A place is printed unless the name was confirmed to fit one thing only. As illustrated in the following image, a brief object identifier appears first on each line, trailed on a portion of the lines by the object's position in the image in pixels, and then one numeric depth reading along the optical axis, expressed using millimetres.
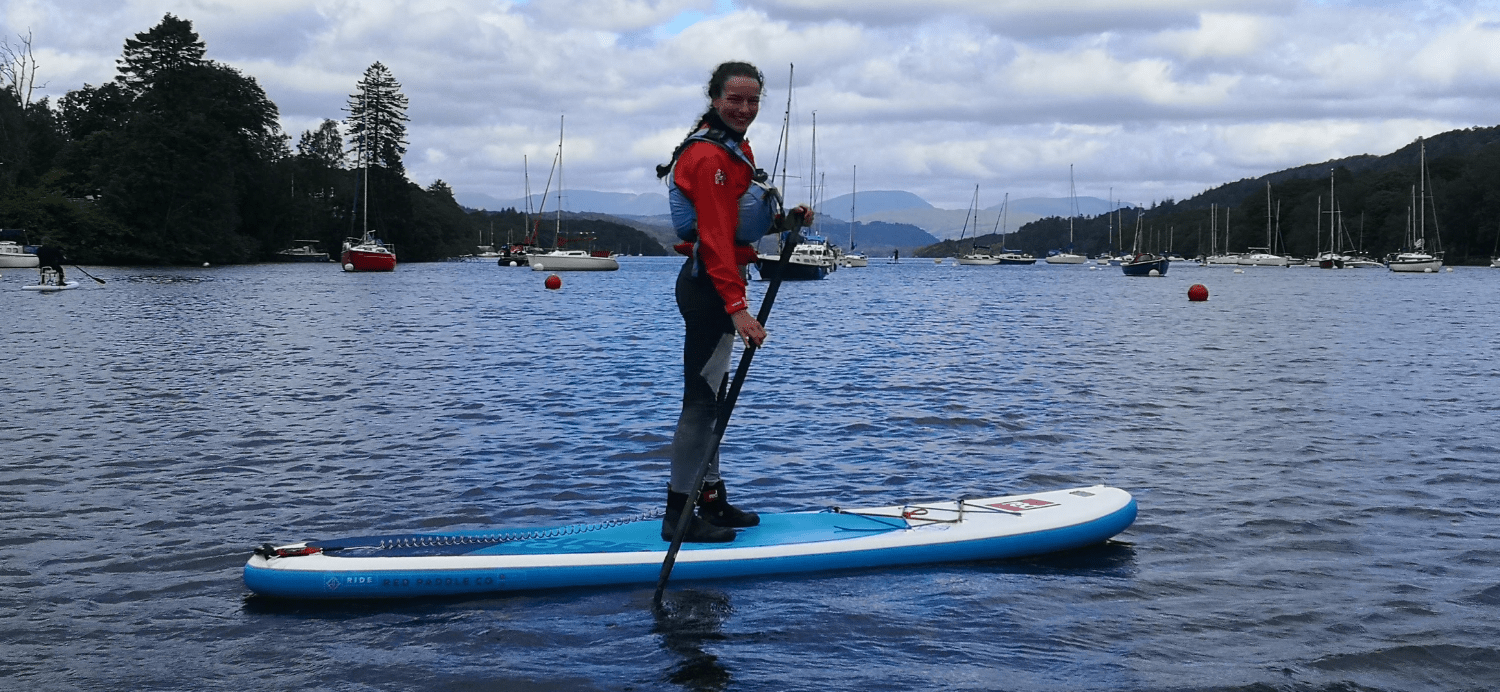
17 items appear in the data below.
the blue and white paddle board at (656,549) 6527
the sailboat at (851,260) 144875
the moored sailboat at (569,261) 96812
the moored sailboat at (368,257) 80188
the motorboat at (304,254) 110062
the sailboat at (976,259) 172125
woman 6223
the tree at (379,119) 109812
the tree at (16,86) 89062
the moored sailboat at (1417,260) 103562
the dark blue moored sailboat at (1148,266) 106312
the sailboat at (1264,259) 147375
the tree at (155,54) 78625
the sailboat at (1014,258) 177500
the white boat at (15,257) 67500
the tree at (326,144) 142000
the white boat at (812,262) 81862
